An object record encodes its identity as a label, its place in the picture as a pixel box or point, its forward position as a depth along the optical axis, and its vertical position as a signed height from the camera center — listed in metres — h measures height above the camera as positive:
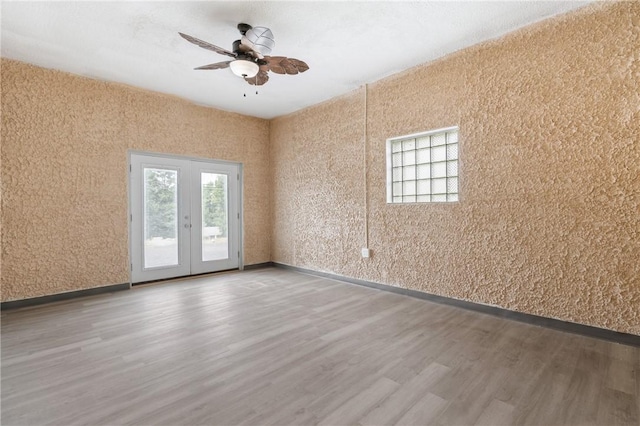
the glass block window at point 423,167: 3.65 +0.56
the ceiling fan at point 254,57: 2.66 +1.45
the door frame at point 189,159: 4.42 +0.32
